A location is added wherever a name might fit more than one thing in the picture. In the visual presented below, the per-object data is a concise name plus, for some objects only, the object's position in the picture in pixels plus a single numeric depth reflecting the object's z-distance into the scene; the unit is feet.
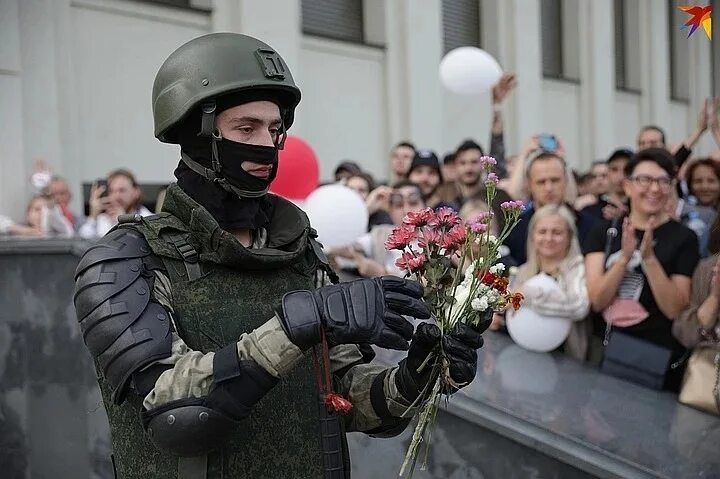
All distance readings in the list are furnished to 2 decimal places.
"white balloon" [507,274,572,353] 13.62
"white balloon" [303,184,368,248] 15.83
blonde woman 13.53
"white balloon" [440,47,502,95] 22.62
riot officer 5.68
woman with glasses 12.86
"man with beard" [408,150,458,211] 19.74
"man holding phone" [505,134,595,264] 15.02
